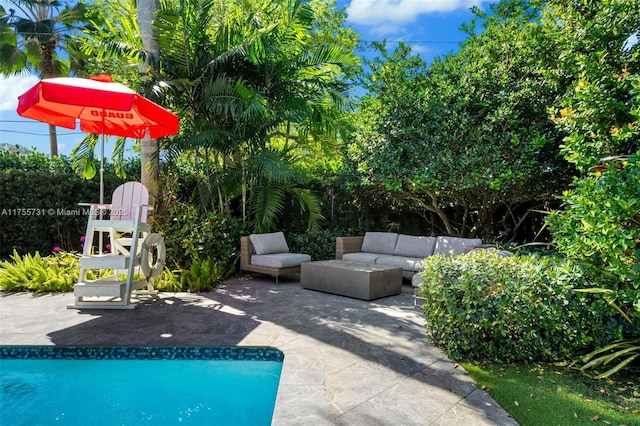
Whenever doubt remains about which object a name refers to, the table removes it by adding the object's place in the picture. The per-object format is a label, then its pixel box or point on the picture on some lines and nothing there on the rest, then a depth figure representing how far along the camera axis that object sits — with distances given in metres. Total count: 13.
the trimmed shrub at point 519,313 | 3.28
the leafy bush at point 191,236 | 6.81
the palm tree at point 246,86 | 6.78
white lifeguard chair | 4.95
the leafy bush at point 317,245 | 8.31
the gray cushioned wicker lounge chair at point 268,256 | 6.92
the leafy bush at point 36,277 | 5.94
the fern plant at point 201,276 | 6.18
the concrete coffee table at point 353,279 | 5.66
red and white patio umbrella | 4.44
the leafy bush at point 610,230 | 2.89
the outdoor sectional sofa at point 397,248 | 6.72
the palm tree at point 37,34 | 12.32
